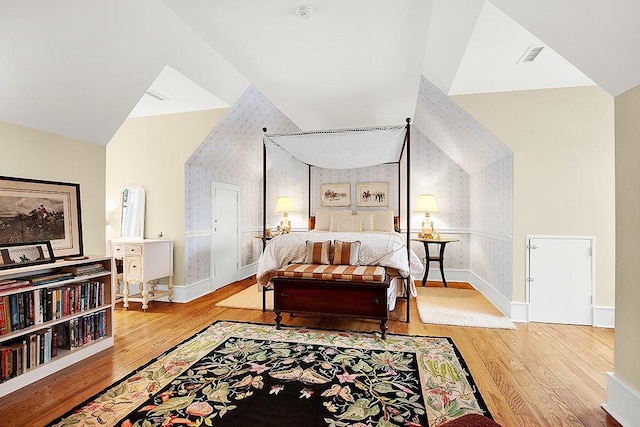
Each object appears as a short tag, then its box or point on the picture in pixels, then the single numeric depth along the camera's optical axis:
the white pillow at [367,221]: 5.75
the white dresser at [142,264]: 4.02
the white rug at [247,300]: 4.19
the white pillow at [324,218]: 5.99
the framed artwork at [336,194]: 6.32
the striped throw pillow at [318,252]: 3.74
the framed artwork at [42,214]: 2.43
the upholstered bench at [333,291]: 3.18
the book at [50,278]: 2.45
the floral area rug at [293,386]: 1.93
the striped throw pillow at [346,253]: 3.67
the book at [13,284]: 2.20
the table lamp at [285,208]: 6.43
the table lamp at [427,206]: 5.68
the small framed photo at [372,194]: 6.18
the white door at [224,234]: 5.21
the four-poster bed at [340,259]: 3.25
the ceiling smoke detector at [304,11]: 2.27
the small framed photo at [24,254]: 2.31
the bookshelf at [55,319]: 2.25
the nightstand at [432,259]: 5.38
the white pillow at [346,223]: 5.66
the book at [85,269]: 2.76
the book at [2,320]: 2.18
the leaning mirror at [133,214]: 4.63
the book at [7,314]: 2.21
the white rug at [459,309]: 3.63
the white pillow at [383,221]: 5.71
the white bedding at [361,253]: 3.69
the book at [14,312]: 2.26
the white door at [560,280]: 3.54
